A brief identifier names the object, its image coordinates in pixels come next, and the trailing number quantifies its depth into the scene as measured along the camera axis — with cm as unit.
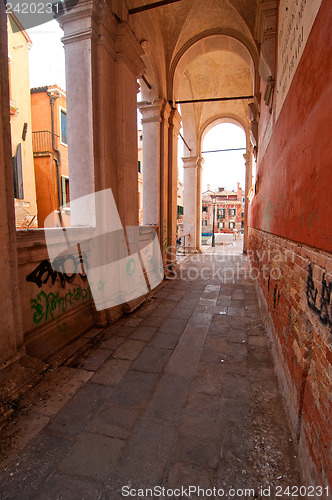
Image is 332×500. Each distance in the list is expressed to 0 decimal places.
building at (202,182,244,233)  4695
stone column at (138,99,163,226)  605
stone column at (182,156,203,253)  1117
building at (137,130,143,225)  1887
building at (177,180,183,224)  2689
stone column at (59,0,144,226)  331
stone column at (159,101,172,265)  624
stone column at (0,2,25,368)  205
